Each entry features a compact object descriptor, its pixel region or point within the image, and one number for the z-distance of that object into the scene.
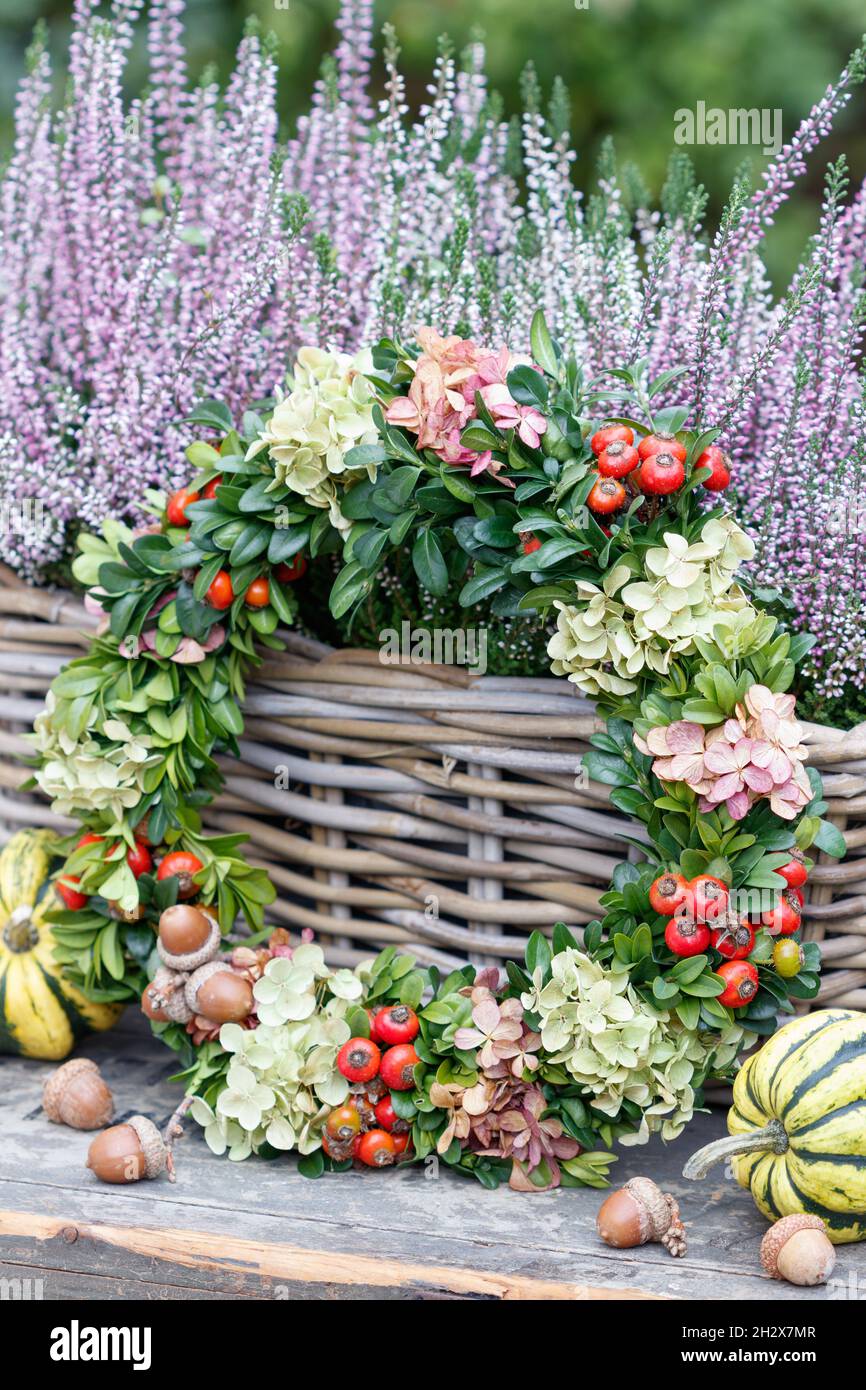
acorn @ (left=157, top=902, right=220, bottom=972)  1.35
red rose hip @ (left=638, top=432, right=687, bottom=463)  1.22
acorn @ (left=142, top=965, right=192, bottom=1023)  1.36
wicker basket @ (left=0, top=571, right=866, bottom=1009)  1.33
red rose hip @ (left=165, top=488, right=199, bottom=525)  1.40
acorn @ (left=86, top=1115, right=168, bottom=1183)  1.28
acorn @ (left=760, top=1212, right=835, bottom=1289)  1.10
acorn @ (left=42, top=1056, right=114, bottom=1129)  1.39
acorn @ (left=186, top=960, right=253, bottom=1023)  1.33
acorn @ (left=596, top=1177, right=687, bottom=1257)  1.17
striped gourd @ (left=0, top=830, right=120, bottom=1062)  1.51
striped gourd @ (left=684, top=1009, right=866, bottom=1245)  1.15
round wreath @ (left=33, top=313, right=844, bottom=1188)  1.22
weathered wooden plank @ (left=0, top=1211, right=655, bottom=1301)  1.13
